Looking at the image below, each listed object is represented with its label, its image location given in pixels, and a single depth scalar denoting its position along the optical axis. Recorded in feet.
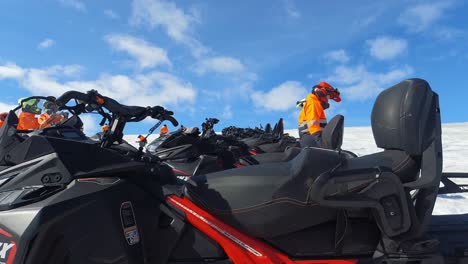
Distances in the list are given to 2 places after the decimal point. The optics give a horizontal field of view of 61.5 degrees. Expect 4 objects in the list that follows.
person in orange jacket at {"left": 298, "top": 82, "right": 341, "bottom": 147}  26.23
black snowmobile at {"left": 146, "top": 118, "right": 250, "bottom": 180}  18.07
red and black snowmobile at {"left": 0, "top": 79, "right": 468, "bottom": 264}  6.72
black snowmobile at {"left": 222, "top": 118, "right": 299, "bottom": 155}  26.27
